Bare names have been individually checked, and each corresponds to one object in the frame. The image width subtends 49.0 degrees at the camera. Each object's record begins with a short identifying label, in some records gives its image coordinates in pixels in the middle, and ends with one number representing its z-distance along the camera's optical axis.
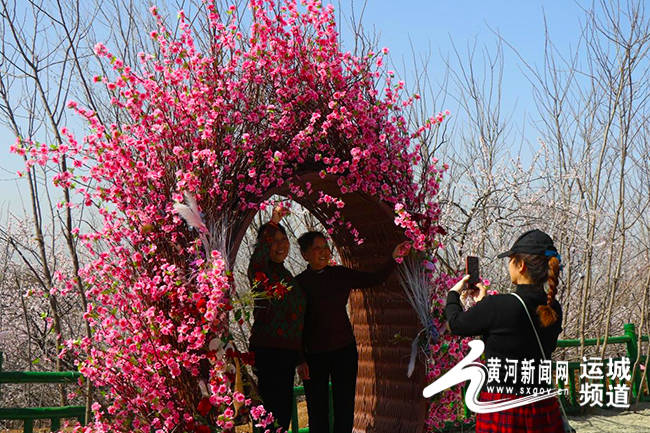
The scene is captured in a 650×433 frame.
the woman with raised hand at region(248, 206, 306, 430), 3.85
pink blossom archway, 3.19
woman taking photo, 2.85
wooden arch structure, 4.43
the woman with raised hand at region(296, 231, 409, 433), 4.16
